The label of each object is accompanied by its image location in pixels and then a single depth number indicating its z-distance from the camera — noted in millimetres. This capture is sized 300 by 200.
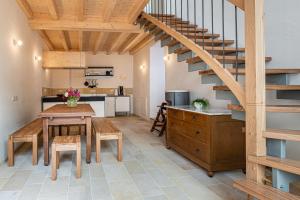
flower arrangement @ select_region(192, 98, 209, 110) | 3873
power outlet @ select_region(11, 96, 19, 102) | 4195
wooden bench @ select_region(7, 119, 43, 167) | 3400
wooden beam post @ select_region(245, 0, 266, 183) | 1903
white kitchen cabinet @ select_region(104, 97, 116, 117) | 9664
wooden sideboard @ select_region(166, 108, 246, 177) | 3076
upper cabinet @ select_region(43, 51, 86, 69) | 7738
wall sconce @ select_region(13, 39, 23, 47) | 4370
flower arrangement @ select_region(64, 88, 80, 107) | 4551
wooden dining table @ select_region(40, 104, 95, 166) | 3465
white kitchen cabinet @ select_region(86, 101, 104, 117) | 6996
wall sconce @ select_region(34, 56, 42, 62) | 6211
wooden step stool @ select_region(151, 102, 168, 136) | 5691
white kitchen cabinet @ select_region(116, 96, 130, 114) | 9758
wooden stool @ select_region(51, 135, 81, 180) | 2941
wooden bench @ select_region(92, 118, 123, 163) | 3647
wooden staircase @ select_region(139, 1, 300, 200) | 1747
